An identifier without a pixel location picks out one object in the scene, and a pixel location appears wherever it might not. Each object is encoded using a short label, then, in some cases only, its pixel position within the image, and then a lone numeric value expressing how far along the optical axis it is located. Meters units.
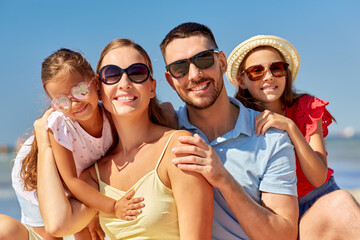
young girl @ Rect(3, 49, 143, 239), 3.27
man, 2.95
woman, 2.86
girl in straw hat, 3.48
